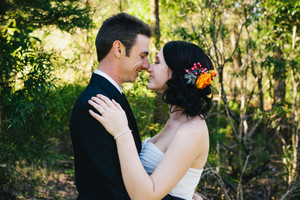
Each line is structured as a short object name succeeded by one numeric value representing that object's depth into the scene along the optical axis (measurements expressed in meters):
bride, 1.66
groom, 1.69
